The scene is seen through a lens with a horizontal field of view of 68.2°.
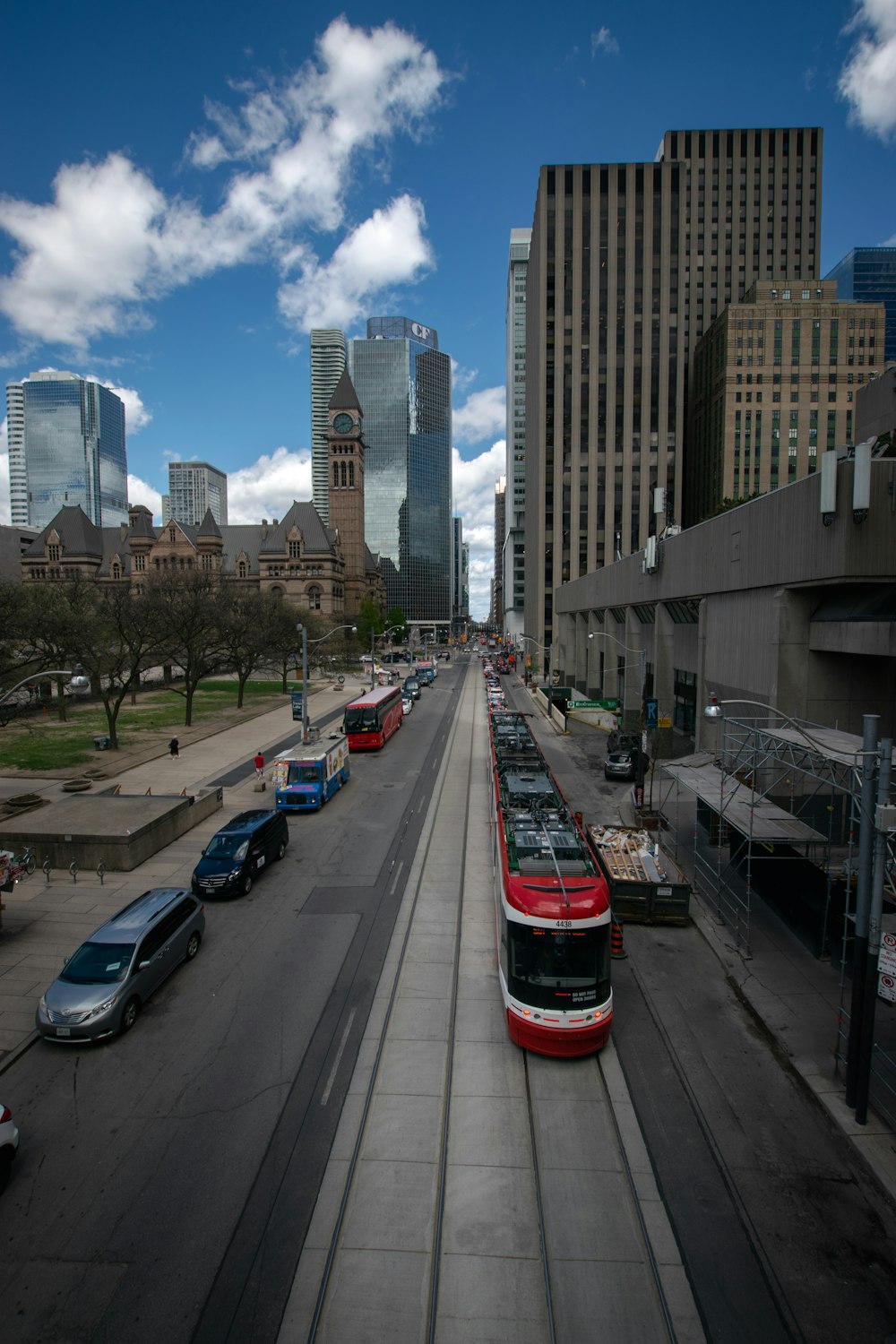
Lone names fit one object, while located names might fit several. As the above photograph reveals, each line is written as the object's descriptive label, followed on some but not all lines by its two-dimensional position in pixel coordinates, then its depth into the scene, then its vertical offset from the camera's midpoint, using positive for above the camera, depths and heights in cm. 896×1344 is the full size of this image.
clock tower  14425 +3256
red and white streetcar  1027 -512
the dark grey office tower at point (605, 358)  9019 +3759
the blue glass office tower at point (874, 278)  19850 +10529
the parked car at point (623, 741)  3551 -638
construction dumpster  1644 -643
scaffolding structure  1303 -559
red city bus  3812 -548
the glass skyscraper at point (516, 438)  14250 +4527
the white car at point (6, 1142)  844 -660
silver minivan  1132 -634
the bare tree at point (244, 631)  5316 -17
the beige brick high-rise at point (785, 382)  9231 +3509
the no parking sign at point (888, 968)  948 -487
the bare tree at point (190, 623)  4472 +42
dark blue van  1767 -630
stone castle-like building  12244 +1439
